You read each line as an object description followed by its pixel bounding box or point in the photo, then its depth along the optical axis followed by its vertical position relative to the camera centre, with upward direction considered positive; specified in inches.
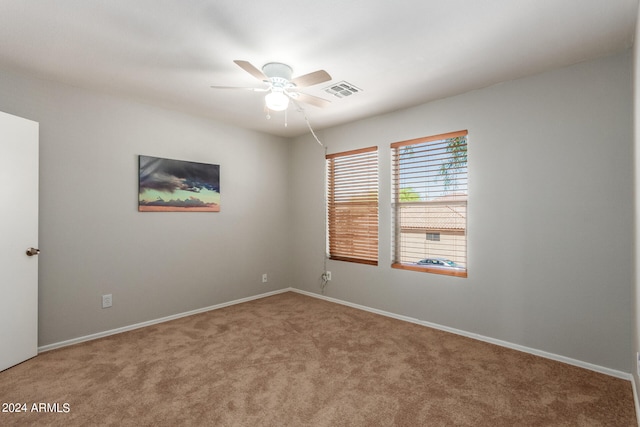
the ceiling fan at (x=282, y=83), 88.8 +39.3
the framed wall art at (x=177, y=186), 137.7 +13.3
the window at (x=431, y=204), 129.4 +4.6
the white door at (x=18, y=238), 96.7 -7.9
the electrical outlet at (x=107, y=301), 126.6 -35.4
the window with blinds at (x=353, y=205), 158.9 +4.6
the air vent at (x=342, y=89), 118.2 +48.8
